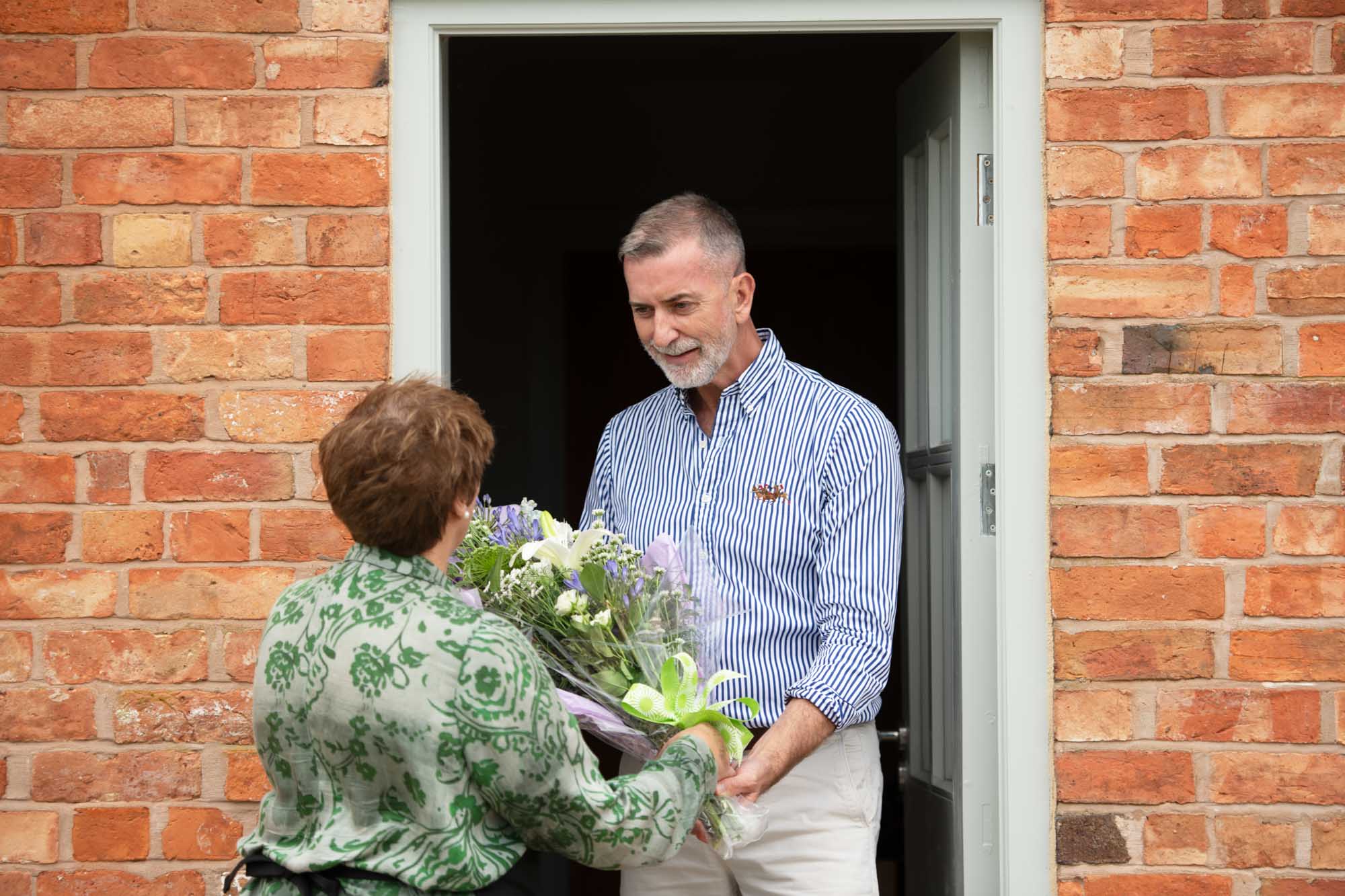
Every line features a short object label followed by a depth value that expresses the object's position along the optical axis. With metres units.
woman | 3.36
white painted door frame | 5.15
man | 4.95
